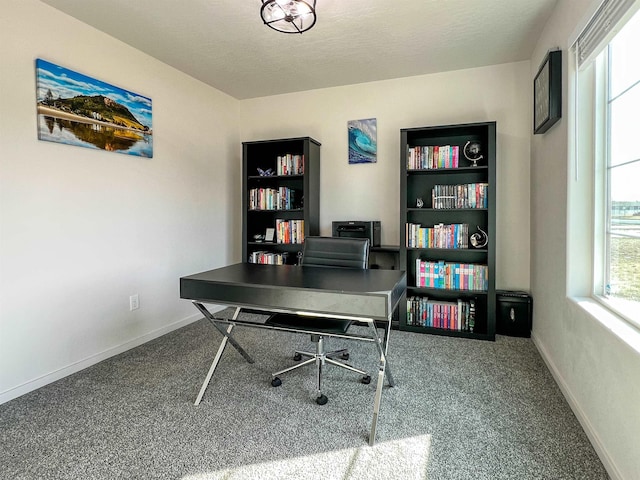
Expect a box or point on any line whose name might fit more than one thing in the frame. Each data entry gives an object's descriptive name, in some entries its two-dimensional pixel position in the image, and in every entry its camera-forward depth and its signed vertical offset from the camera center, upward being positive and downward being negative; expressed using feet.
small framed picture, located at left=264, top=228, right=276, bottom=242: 12.84 -0.03
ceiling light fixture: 6.09 +3.94
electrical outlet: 9.62 -1.90
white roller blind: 4.91 +3.15
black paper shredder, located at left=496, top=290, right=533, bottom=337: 10.04 -2.29
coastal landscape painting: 7.51 +2.88
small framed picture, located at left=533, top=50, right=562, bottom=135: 7.29 +3.06
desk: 5.16 -0.94
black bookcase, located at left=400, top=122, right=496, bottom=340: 10.05 +0.07
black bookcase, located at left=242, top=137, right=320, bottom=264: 12.07 +1.36
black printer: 11.30 +0.13
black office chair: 6.70 -1.72
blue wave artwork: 12.13 +3.20
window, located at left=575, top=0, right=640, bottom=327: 5.07 +1.47
